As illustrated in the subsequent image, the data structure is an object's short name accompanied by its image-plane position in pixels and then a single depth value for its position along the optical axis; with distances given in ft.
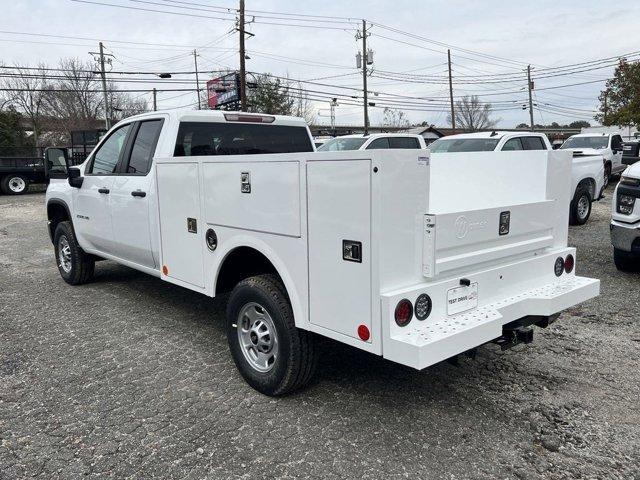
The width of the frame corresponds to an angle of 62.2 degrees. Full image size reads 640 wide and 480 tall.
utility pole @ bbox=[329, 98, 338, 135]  171.51
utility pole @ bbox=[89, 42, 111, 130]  140.77
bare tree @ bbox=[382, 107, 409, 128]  238.68
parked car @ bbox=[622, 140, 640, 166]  24.30
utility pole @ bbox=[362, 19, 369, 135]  133.39
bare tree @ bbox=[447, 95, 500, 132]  253.65
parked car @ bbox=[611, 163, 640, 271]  20.33
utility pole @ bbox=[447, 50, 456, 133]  167.48
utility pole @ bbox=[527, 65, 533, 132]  195.42
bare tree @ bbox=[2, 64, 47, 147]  155.43
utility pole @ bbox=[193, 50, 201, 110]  147.02
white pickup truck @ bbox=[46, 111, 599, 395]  9.26
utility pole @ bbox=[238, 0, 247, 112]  95.09
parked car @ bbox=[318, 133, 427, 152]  41.55
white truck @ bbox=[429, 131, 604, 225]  35.83
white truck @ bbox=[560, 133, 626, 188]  59.26
